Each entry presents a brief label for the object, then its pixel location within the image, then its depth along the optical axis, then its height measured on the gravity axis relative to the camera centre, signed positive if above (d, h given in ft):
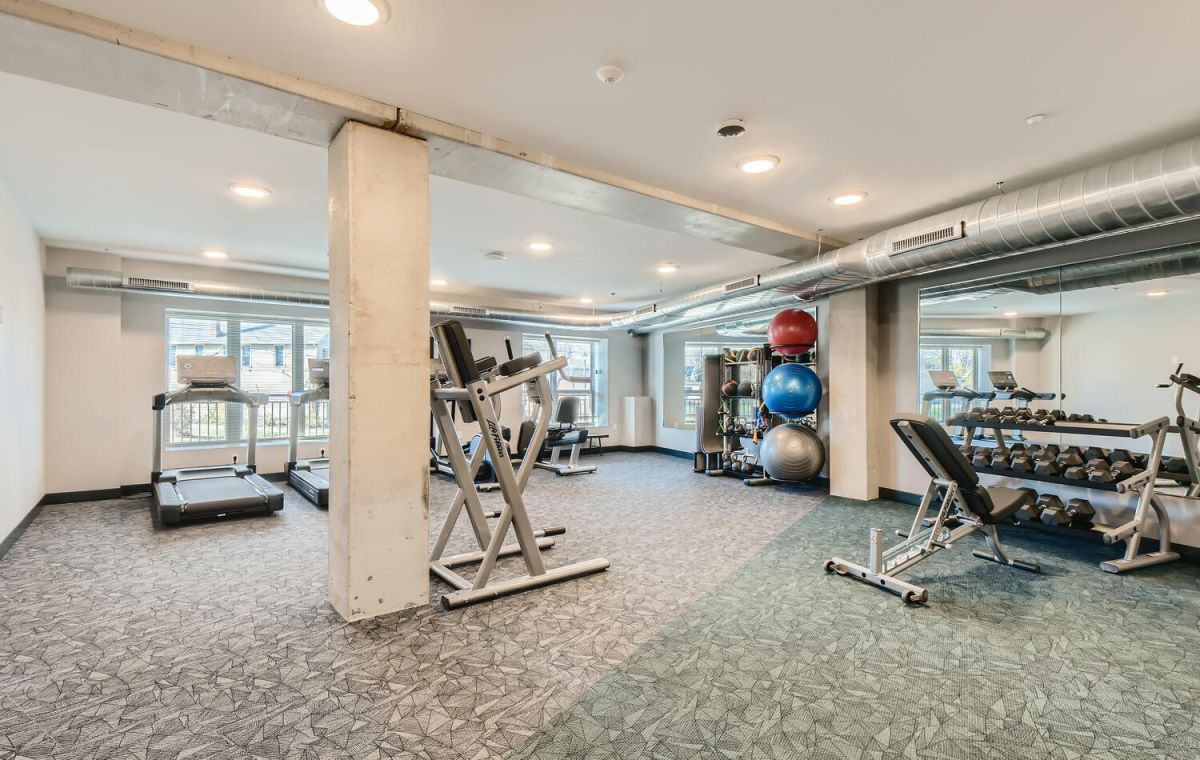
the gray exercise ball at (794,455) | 19.88 -2.78
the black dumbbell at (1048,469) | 12.98 -2.16
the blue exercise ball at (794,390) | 20.07 -0.42
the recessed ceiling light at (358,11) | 6.59 +4.53
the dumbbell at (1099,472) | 12.07 -2.12
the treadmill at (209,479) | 15.60 -3.40
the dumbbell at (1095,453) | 13.14 -1.83
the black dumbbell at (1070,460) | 12.94 -1.94
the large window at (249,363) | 21.76 +0.74
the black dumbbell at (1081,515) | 12.73 -3.19
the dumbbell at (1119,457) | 12.56 -1.83
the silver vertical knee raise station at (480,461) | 10.18 -1.71
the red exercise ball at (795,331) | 20.61 +1.79
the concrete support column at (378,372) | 8.77 +0.13
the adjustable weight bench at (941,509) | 10.37 -2.61
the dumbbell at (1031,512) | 13.19 -3.23
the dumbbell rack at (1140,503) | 11.68 -2.75
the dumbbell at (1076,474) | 12.47 -2.20
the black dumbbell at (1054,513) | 12.79 -3.16
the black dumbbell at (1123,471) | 12.05 -2.07
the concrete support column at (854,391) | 18.88 -0.43
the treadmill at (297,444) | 19.79 -2.58
